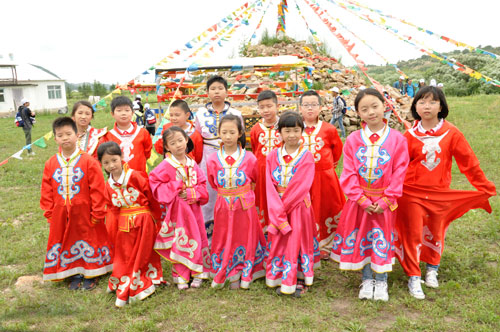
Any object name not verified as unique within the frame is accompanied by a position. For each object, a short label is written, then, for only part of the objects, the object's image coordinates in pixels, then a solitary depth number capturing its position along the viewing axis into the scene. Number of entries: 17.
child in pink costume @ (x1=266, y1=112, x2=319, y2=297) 3.43
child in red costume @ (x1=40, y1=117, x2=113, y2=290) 3.71
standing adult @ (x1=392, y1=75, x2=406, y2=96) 16.80
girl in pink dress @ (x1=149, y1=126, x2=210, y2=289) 3.62
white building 27.05
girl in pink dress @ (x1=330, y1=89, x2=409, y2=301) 3.28
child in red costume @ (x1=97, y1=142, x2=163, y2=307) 3.49
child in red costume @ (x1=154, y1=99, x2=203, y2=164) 4.16
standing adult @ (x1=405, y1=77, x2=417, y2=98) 15.58
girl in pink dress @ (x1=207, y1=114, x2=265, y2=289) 3.62
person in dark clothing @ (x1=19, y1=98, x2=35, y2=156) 11.38
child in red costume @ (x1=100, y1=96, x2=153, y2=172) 4.07
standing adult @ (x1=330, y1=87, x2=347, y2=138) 11.14
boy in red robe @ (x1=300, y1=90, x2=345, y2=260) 4.02
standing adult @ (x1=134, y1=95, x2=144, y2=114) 13.45
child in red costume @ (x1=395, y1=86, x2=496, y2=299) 3.40
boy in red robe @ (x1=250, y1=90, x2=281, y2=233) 4.05
